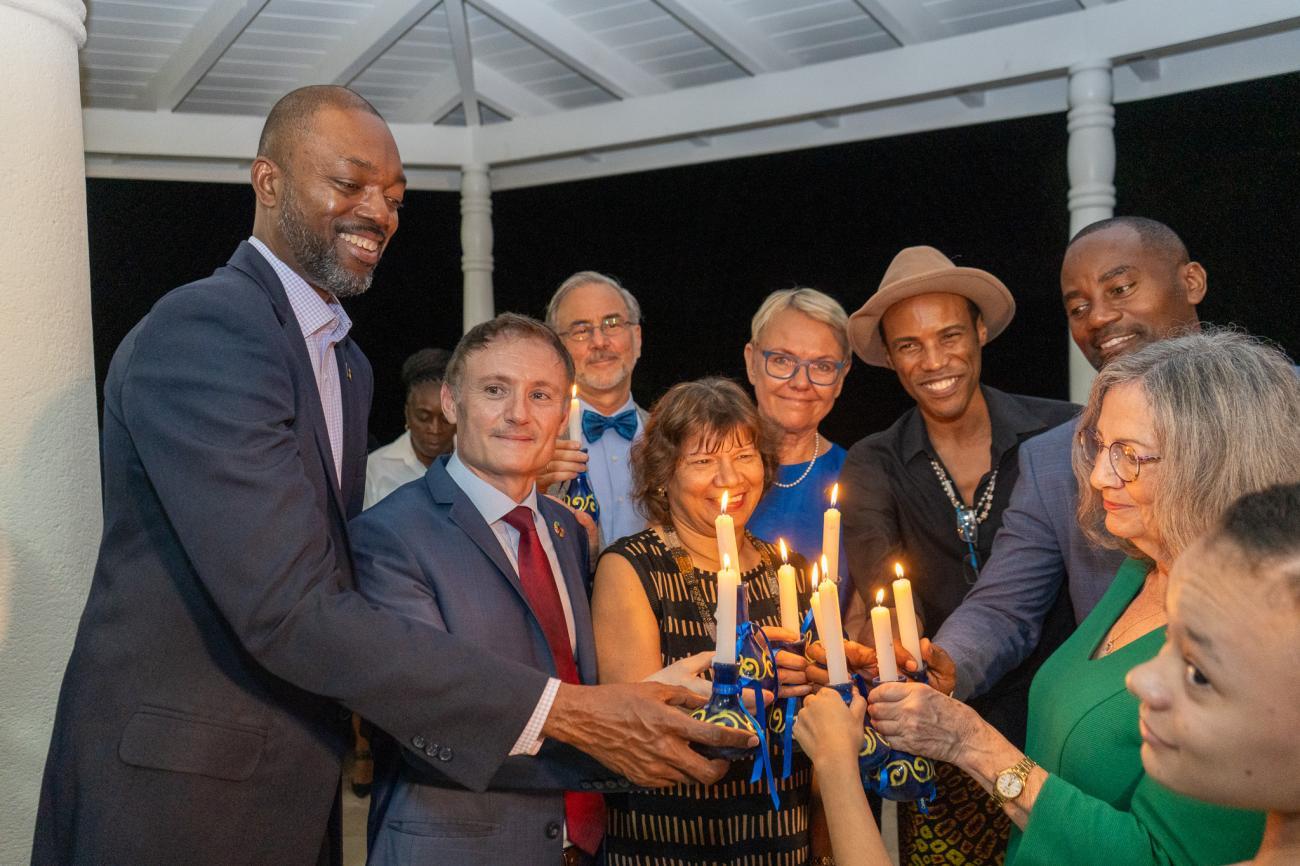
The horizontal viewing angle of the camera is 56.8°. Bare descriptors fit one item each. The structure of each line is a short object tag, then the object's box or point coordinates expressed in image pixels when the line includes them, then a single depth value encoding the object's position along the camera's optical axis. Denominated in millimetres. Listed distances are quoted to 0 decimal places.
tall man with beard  2002
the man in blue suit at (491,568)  2264
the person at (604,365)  4109
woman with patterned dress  2748
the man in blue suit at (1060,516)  2723
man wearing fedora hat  3326
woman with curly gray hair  1766
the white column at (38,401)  2562
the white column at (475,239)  7574
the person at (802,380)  3658
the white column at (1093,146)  5762
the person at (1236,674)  1149
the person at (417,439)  5684
